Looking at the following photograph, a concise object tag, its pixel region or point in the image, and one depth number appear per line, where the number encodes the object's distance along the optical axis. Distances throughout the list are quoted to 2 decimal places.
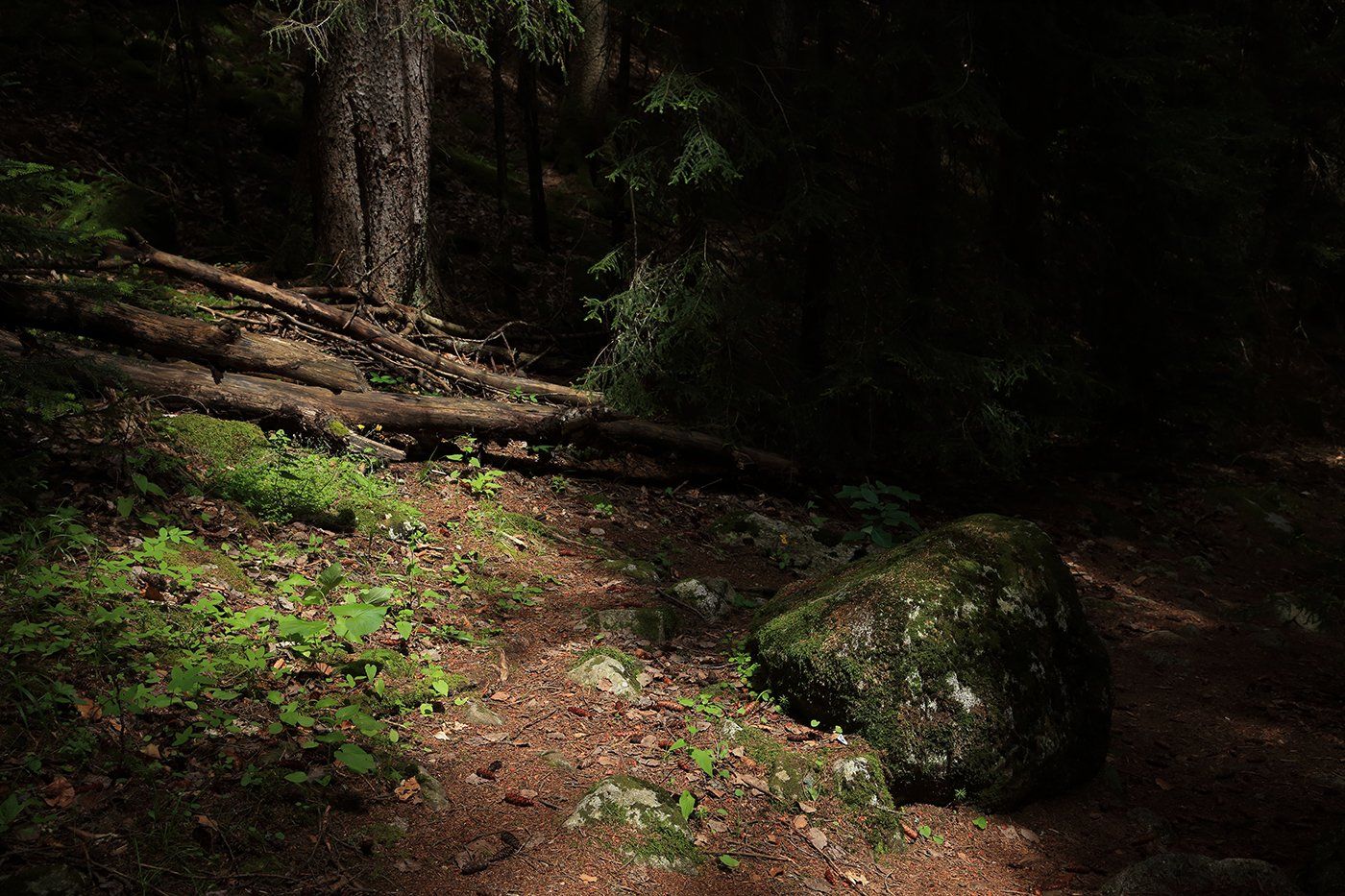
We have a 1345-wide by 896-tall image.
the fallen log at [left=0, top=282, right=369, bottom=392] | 5.51
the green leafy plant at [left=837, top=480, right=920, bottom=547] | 6.52
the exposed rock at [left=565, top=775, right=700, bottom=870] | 3.48
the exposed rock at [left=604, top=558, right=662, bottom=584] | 6.05
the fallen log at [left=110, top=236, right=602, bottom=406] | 7.80
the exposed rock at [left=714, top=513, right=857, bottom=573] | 7.11
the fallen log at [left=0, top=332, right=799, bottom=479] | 5.71
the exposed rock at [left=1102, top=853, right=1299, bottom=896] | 3.49
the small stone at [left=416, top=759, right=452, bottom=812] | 3.45
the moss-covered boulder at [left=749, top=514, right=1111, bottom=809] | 4.16
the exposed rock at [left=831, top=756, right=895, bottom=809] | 4.00
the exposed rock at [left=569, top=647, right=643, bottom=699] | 4.55
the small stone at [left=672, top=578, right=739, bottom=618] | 5.66
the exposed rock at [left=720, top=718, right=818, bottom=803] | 4.00
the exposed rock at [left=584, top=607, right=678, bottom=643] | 5.16
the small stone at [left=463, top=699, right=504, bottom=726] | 4.10
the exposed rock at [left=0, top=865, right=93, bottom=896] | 2.44
